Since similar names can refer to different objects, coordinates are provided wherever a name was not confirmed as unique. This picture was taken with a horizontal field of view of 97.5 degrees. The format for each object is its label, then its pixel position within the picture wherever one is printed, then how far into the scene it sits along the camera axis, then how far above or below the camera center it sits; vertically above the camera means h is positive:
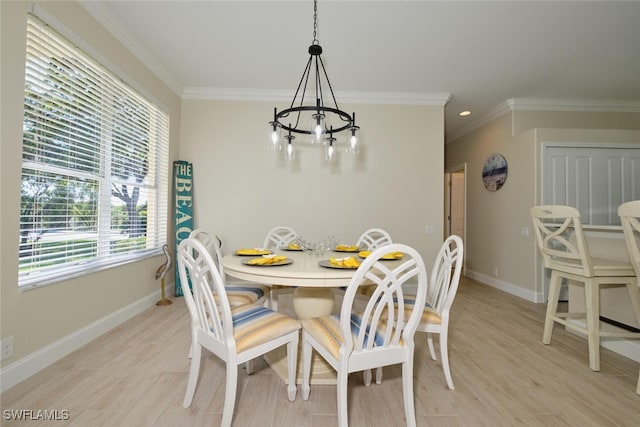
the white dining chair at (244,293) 2.01 -0.57
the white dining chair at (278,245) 2.43 -0.36
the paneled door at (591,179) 3.58 +0.54
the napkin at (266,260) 1.65 -0.26
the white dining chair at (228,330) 1.30 -0.58
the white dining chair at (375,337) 1.21 -0.58
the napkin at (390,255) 1.83 -0.25
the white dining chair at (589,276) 1.99 -0.42
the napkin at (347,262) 1.58 -0.26
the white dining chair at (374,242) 2.70 -0.24
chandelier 2.01 +1.30
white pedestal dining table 1.45 -0.33
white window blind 1.80 +0.40
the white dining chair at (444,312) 1.70 -0.59
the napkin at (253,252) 2.07 -0.26
